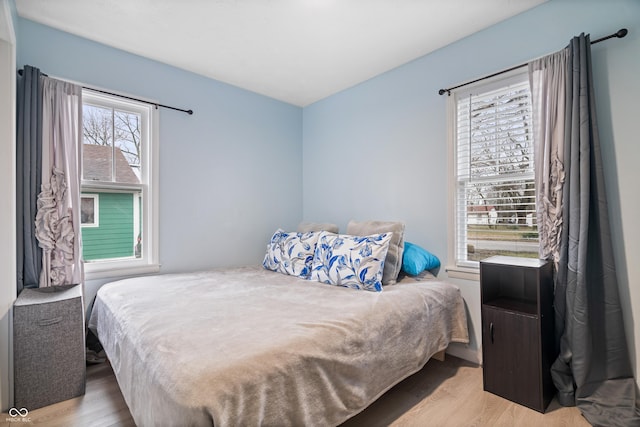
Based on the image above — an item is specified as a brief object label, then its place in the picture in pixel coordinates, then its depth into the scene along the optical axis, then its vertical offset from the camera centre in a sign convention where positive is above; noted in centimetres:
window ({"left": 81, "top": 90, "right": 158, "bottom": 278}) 251 +25
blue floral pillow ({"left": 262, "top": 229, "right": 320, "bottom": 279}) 266 -34
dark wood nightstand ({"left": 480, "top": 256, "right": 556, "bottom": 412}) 175 -73
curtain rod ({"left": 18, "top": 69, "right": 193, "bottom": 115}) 241 +100
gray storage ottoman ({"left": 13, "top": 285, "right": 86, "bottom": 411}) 177 -79
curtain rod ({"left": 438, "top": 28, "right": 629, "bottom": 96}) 173 +102
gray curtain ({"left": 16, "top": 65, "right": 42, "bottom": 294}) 203 +30
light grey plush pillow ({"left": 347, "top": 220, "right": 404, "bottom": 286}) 232 -21
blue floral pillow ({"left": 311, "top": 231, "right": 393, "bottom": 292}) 215 -34
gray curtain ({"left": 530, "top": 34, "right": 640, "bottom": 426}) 169 -35
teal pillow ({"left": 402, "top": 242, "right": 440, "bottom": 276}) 242 -36
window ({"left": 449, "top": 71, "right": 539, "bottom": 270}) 217 +33
